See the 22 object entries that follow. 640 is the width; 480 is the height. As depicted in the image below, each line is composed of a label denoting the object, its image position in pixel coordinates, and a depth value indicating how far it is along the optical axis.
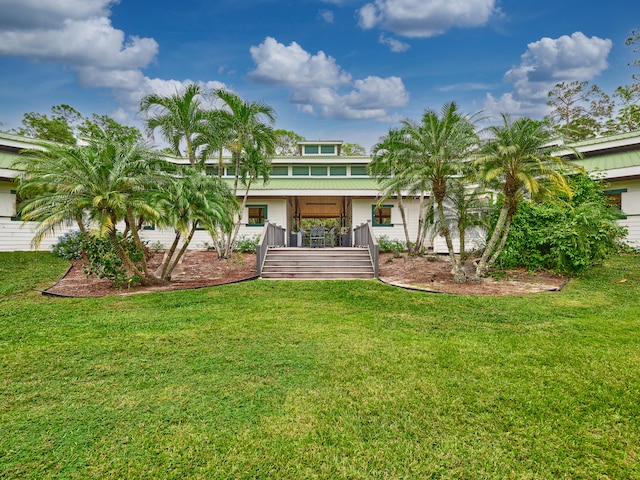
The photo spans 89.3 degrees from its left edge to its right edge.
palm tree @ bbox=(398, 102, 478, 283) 9.23
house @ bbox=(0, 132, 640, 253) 13.62
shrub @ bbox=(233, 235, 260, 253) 15.97
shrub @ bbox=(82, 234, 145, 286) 9.41
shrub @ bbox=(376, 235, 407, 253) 15.98
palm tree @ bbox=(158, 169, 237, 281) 8.55
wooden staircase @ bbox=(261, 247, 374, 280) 11.02
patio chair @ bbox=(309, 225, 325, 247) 17.84
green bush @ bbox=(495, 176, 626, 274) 9.63
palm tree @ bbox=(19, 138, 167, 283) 7.88
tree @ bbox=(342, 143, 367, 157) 40.31
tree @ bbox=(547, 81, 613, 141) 28.41
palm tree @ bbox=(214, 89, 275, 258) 12.05
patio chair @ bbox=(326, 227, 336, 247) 17.66
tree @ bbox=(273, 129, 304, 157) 39.06
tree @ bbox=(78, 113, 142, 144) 30.03
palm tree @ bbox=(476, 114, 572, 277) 8.38
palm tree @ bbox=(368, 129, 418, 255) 10.26
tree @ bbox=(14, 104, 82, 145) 28.06
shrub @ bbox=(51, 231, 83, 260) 12.89
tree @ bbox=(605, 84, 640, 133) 23.78
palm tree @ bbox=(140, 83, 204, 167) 11.79
